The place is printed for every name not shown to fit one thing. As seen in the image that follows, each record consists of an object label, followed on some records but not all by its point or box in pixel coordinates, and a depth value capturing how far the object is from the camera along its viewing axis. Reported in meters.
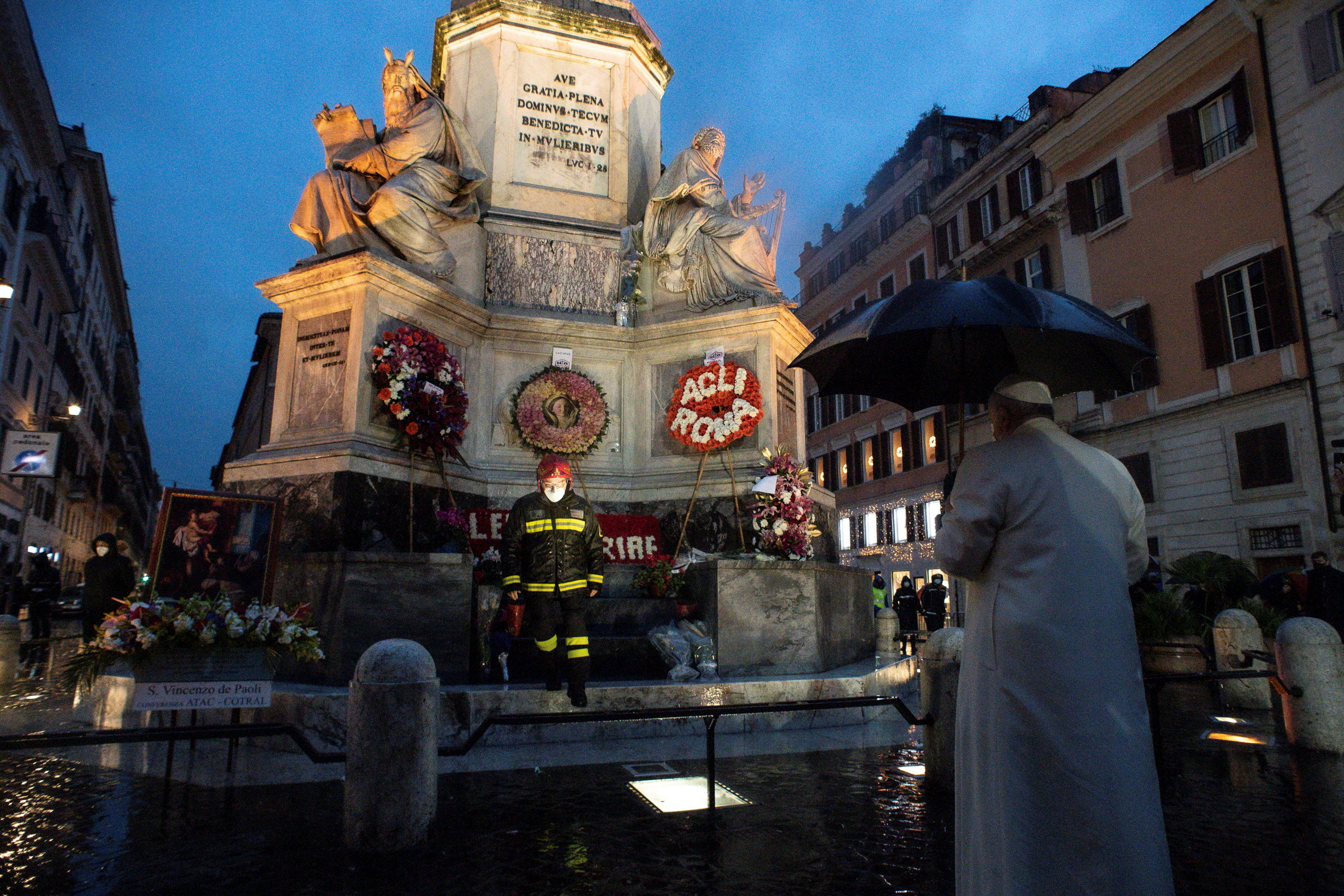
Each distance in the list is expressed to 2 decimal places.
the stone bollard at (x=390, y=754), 3.88
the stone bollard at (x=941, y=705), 4.96
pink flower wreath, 9.77
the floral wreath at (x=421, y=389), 8.31
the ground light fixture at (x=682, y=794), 4.66
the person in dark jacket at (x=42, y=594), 17.80
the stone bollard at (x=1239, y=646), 9.02
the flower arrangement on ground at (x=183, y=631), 5.15
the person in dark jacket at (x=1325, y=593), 11.70
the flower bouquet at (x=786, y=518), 8.22
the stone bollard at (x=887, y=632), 11.53
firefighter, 6.34
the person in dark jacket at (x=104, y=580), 9.27
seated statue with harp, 10.47
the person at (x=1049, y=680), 2.63
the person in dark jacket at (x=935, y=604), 19.58
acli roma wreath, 9.49
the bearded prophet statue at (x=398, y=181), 9.48
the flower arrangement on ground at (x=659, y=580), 8.05
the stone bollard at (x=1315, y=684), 6.44
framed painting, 5.91
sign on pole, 21.94
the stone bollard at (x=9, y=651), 9.99
